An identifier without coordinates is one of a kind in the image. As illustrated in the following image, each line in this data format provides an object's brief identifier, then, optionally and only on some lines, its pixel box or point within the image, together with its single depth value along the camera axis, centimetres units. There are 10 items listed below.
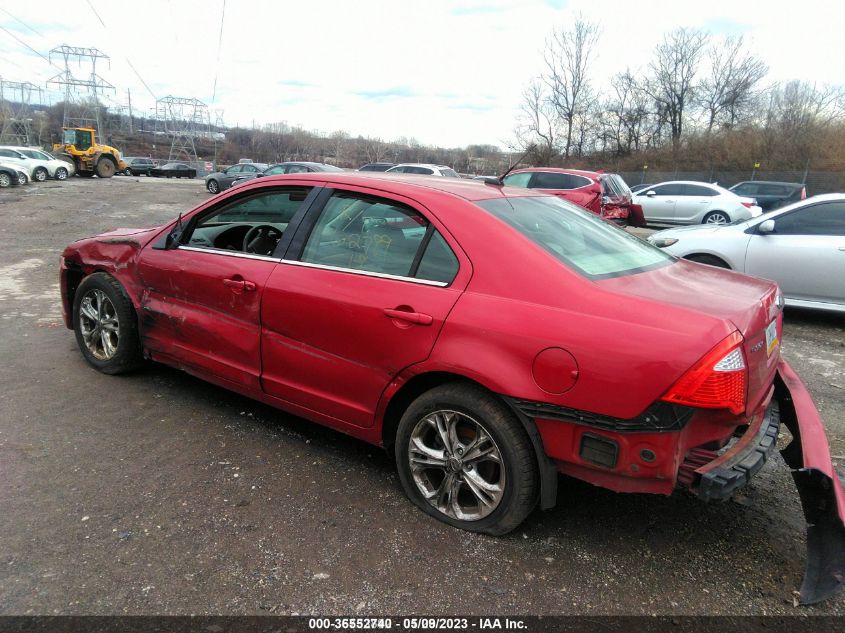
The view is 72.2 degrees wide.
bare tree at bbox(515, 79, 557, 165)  4800
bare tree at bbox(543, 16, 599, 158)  5003
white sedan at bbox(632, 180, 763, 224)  1695
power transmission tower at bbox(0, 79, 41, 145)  6456
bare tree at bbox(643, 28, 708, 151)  5244
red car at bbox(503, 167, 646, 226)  1249
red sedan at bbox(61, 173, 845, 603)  222
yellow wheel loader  3794
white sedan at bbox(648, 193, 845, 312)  636
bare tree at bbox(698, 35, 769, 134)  4947
